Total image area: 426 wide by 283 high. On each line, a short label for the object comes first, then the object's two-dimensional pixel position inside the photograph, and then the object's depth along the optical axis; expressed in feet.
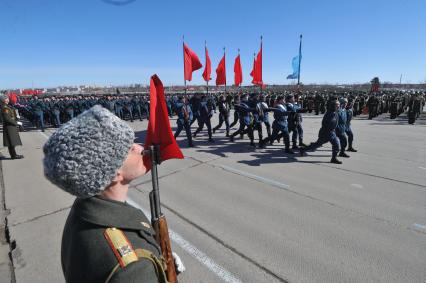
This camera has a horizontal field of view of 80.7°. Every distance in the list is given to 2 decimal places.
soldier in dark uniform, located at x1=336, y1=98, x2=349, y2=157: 22.69
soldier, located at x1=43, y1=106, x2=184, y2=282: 2.92
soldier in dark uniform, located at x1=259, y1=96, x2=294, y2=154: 25.32
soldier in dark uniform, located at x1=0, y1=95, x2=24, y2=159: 23.32
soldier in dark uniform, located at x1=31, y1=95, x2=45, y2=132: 43.27
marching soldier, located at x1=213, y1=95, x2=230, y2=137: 34.99
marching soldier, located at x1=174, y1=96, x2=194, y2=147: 28.17
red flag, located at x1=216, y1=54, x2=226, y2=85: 45.21
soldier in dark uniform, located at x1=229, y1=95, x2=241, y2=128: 36.42
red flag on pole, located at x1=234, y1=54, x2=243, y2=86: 48.91
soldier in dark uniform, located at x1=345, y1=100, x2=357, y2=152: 25.04
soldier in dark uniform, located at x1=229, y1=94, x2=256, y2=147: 28.58
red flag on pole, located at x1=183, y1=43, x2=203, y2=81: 29.27
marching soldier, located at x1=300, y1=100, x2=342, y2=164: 21.49
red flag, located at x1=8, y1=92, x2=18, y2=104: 52.08
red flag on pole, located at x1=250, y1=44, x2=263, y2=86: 42.29
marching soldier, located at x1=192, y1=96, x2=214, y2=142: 30.76
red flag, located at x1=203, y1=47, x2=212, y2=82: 40.57
